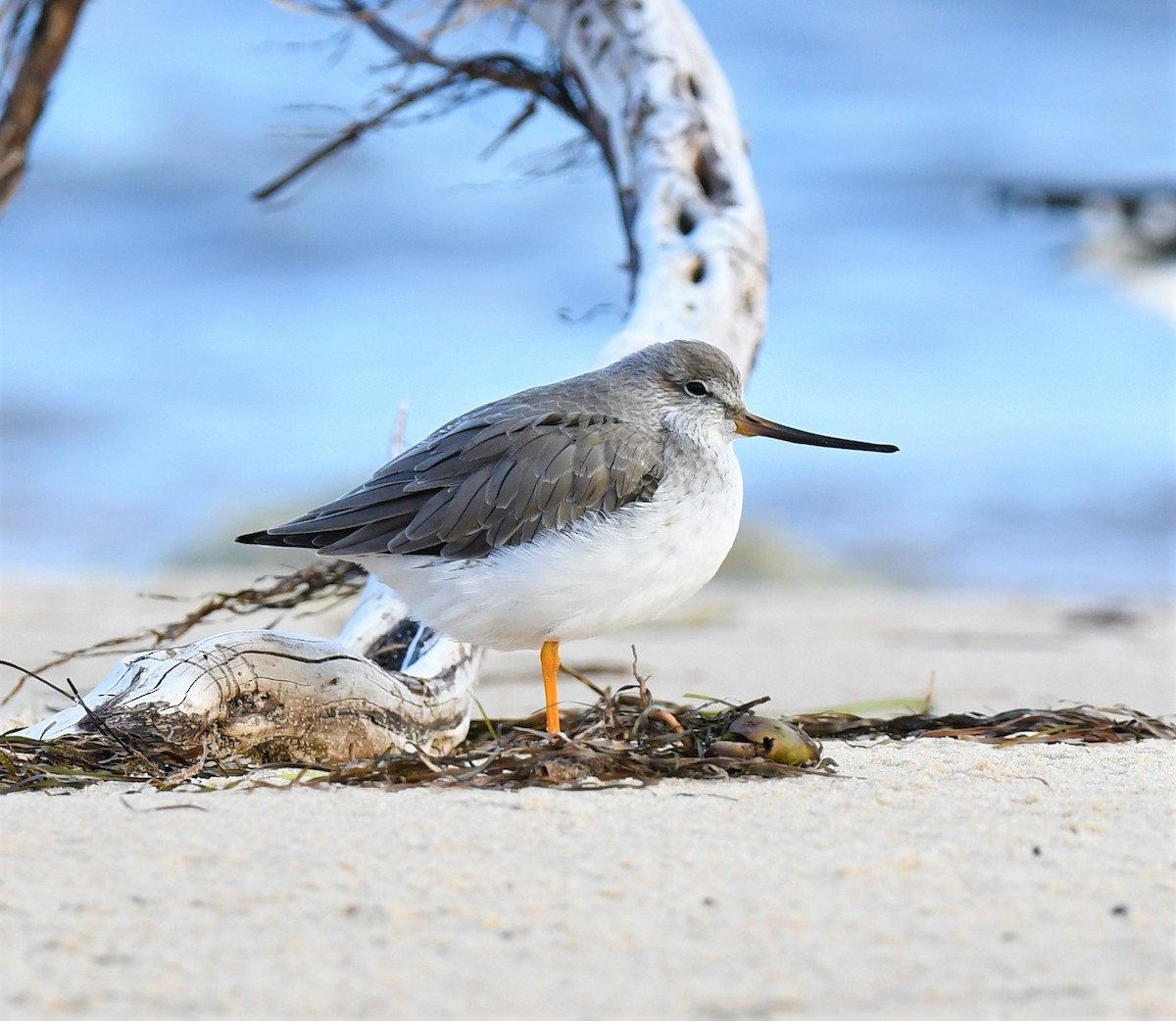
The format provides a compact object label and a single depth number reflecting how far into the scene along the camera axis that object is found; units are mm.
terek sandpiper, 8133
